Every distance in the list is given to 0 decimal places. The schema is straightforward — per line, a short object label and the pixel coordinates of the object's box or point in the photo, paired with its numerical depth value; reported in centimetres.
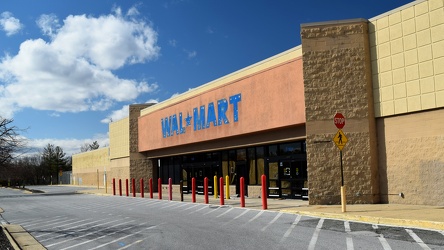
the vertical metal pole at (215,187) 2300
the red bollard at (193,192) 2114
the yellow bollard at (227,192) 2330
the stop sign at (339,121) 1474
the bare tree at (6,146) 1220
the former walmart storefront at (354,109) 1539
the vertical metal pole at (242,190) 1778
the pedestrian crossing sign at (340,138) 1437
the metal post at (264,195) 1659
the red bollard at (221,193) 1893
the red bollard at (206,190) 2058
